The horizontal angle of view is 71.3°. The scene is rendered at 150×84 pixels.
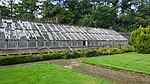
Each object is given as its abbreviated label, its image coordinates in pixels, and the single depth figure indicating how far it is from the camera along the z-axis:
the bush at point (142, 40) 16.83
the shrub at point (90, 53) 14.91
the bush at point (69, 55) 13.63
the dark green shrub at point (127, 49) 18.48
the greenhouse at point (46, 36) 13.62
